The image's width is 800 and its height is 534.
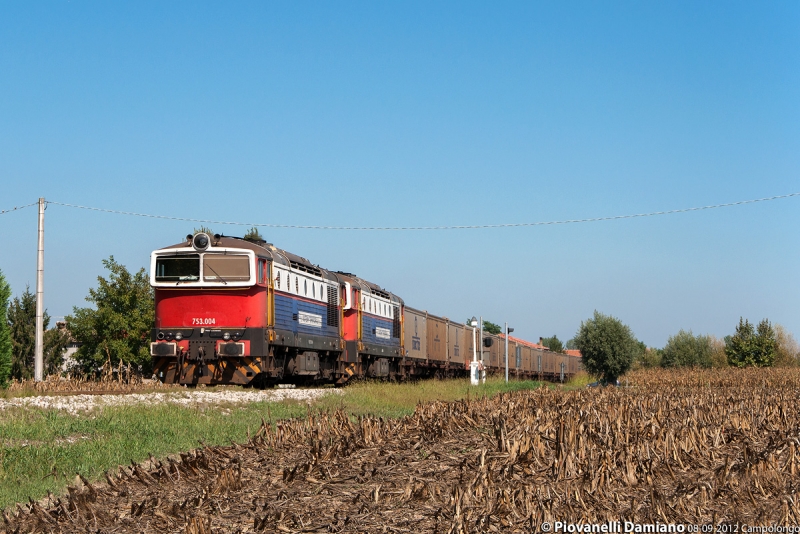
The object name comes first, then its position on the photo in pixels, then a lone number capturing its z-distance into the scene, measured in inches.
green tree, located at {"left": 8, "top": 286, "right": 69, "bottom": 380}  2509.8
